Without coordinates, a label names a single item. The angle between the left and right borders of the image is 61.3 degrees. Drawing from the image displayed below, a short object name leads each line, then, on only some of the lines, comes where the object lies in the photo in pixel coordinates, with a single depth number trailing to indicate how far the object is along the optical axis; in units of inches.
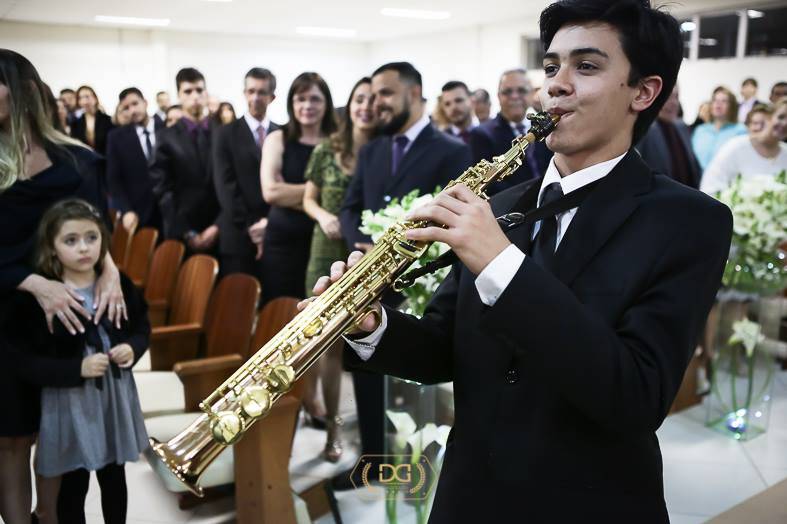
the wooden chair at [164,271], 160.1
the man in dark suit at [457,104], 233.1
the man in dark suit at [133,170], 194.5
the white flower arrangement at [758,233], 135.7
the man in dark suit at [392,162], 123.3
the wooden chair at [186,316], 127.4
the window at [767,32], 385.4
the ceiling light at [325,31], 413.7
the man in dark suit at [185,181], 195.8
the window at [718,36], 416.5
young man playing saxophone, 39.9
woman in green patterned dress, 136.5
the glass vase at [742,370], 146.9
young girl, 83.6
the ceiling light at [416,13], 431.1
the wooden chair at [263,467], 90.5
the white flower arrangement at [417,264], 92.5
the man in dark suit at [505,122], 172.2
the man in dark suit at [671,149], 177.5
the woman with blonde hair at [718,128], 261.6
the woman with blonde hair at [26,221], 82.5
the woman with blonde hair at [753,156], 179.3
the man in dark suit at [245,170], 172.9
